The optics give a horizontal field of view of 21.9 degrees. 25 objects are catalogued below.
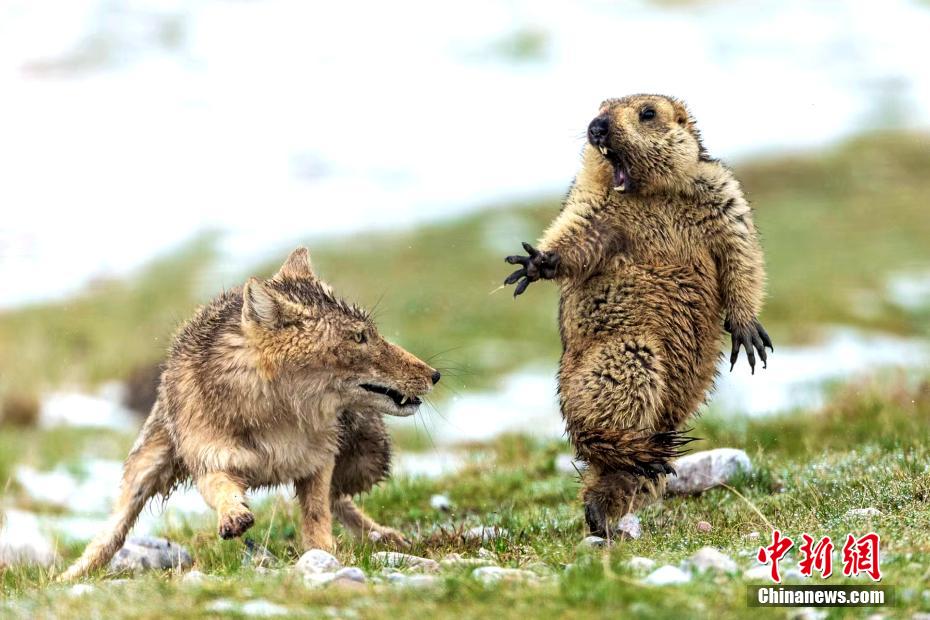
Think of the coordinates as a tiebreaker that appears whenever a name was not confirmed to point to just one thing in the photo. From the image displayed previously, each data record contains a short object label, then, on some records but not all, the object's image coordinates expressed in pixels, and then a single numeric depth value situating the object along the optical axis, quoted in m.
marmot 14.62
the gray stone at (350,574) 11.54
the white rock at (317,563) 12.40
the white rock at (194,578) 11.77
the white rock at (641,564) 11.59
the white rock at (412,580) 11.13
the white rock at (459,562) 12.44
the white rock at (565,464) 21.09
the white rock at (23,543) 17.20
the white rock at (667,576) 10.70
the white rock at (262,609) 10.04
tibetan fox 14.80
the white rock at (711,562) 11.10
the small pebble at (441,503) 19.09
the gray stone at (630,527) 14.54
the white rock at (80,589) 11.76
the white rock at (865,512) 14.00
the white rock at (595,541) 14.08
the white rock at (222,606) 10.25
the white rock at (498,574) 11.34
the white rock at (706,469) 17.34
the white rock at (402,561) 13.16
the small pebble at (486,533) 15.33
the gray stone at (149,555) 15.62
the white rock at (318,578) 11.37
